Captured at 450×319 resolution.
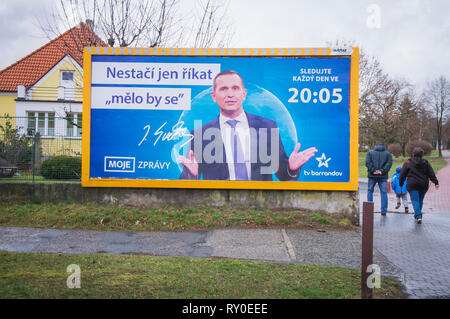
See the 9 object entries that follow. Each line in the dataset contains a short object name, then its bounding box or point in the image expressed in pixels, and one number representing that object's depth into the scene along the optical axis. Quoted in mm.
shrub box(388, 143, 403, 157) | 51031
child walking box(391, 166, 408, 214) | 11633
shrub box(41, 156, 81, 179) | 9484
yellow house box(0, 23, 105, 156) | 26500
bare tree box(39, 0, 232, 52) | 12977
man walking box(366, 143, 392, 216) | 10148
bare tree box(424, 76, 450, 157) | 62938
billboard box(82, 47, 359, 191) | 8688
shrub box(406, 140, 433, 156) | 46812
